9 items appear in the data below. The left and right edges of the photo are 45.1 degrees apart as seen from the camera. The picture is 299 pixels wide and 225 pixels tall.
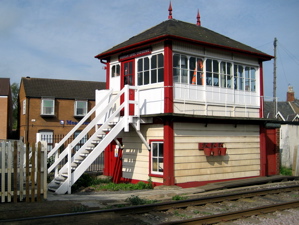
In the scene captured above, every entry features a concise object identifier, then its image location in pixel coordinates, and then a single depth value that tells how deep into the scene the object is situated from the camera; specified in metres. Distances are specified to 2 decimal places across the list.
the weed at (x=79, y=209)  8.73
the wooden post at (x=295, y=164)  17.98
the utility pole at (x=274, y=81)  34.44
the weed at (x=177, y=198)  11.01
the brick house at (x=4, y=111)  35.94
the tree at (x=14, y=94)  68.68
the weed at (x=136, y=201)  9.96
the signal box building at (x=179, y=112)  13.47
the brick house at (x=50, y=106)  36.12
